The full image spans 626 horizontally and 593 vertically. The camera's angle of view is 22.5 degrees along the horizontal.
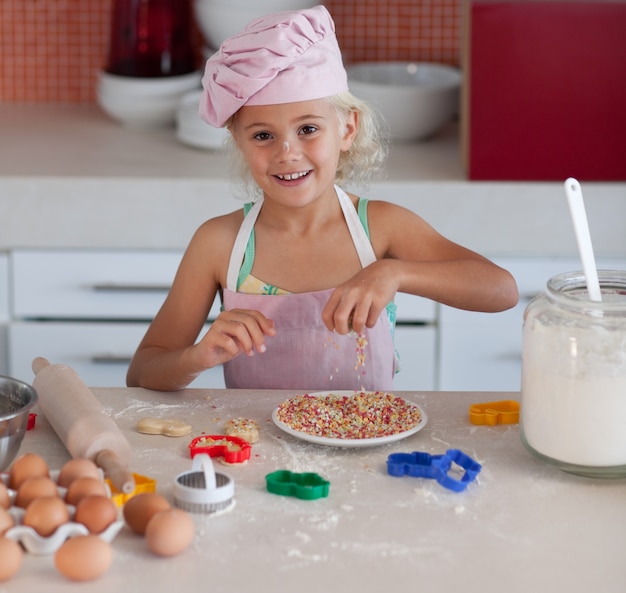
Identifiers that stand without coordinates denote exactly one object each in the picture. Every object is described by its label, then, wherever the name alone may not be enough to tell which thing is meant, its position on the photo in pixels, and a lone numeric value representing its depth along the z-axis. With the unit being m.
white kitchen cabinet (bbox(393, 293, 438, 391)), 3.17
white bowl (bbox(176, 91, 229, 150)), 3.30
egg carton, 1.55
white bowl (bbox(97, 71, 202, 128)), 3.51
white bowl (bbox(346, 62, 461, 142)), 3.36
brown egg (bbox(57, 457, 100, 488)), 1.64
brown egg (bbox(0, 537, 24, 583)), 1.50
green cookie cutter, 1.69
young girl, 2.07
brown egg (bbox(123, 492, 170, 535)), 1.59
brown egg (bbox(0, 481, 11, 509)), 1.59
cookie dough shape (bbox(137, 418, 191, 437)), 1.86
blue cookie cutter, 1.72
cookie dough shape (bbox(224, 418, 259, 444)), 1.84
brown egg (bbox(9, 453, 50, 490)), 1.64
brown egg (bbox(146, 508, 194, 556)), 1.55
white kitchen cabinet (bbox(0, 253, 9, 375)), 3.19
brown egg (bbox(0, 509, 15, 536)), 1.55
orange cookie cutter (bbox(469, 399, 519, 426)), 1.91
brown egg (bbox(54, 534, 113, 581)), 1.51
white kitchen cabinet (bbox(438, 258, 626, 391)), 3.17
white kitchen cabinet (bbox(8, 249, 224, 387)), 3.19
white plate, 1.80
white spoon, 1.70
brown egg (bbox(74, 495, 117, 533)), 1.56
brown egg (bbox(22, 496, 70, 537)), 1.55
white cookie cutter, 1.65
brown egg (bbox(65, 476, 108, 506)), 1.60
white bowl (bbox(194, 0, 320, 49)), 3.44
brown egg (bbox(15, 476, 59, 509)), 1.59
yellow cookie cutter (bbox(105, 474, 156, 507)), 1.65
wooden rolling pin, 1.69
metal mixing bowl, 1.70
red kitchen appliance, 3.57
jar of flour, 1.69
